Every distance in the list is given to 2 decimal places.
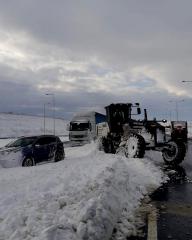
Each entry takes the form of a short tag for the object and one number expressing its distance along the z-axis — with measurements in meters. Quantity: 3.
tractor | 8.71
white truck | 18.28
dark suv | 8.09
